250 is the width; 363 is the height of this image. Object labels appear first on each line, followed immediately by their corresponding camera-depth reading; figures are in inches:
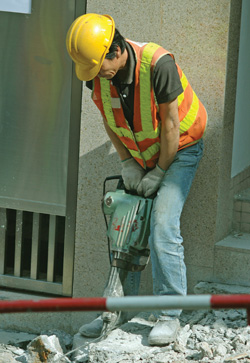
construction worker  293.9
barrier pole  148.4
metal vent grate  420.8
